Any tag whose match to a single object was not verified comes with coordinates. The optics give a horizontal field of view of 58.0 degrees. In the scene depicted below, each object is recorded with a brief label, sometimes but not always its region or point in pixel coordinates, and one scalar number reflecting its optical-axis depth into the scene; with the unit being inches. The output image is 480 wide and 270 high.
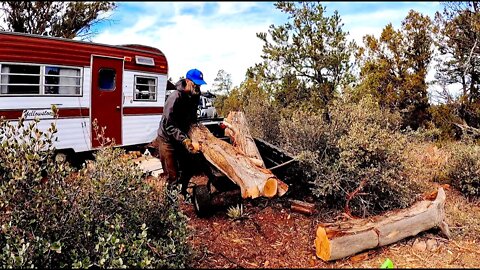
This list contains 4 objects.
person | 227.9
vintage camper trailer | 307.0
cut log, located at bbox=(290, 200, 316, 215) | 230.4
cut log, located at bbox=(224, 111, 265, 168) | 248.2
